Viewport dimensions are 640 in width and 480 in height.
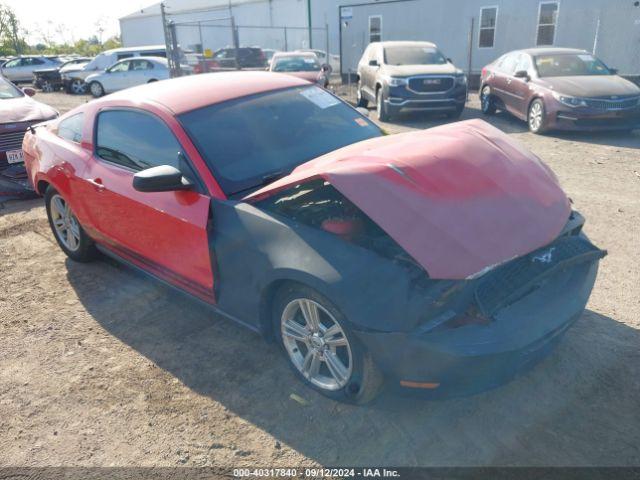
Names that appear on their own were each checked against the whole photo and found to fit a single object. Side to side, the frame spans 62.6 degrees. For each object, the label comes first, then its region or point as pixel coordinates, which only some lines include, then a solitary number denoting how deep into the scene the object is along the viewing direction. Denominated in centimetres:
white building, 1588
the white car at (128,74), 1923
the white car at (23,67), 2722
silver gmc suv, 1132
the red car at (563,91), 917
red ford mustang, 255
